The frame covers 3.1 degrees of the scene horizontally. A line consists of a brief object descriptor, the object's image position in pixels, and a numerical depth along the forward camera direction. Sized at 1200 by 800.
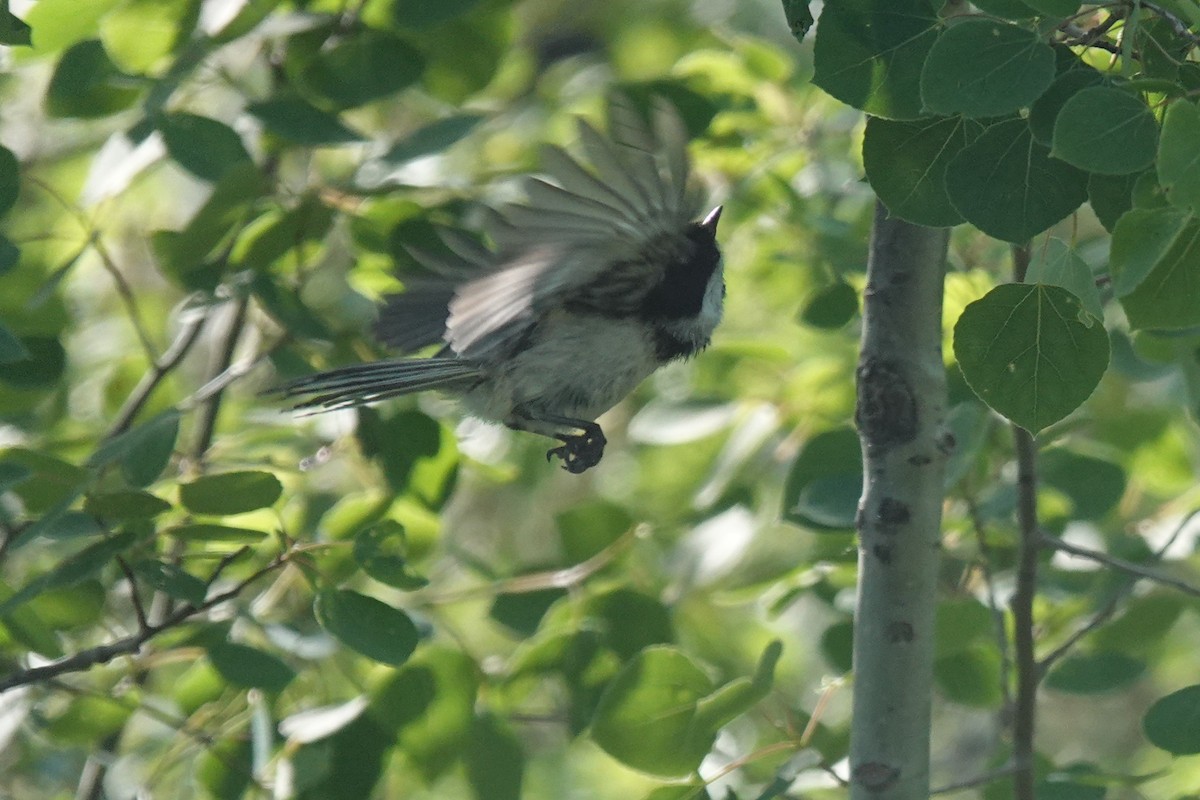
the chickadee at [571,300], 6.46
